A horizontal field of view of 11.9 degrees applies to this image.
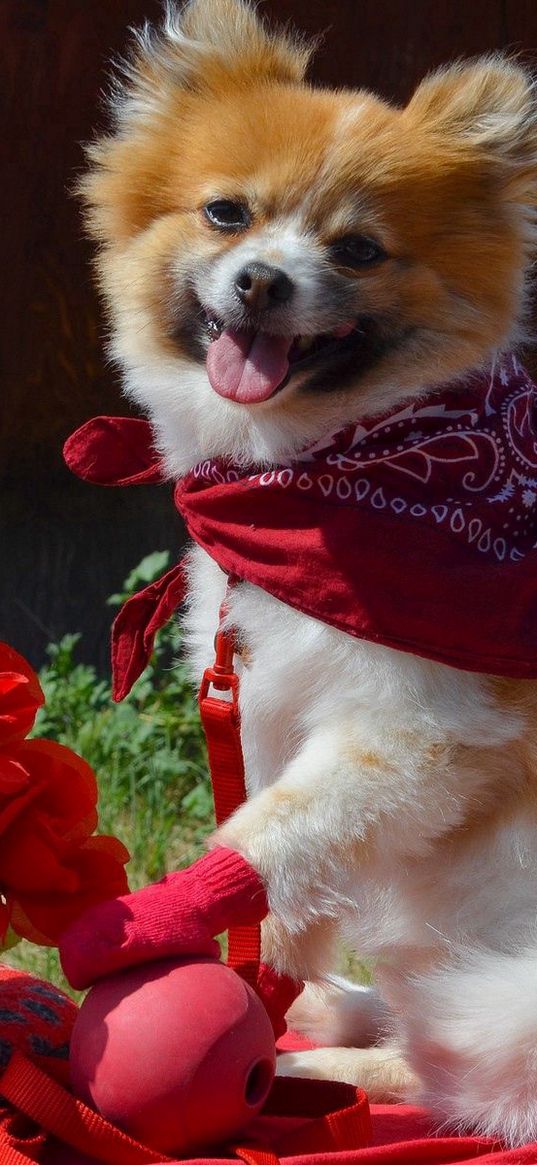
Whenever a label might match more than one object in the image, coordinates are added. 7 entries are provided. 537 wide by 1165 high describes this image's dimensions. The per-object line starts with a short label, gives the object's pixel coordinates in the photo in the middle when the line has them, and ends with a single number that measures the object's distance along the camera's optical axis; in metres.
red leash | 0.91
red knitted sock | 0.83
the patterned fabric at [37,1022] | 0.86
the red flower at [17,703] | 0.84
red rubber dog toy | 0.82
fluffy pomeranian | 0.87
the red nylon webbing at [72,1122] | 0.82
